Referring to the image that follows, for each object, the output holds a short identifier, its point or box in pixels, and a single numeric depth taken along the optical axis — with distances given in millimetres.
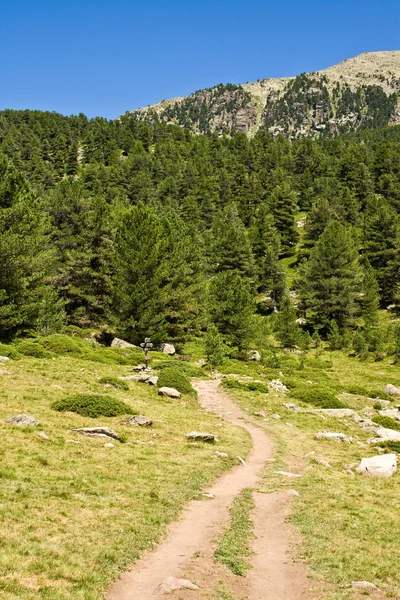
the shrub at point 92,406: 18688
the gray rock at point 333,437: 21469
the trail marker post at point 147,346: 31322
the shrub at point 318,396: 30422
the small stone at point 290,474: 15273
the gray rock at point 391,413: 28741
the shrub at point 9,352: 28016
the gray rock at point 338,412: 27223
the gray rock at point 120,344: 41938
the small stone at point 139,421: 18906
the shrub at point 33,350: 30512
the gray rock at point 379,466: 15789
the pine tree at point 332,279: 64938
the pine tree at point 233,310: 46219
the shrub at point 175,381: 28562
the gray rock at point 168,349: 44556
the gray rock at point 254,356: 49106
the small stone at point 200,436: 18484
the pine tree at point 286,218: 97062
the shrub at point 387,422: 26188
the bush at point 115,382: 25800
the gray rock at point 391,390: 37462
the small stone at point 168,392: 26945
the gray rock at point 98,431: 16047
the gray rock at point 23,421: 15156
